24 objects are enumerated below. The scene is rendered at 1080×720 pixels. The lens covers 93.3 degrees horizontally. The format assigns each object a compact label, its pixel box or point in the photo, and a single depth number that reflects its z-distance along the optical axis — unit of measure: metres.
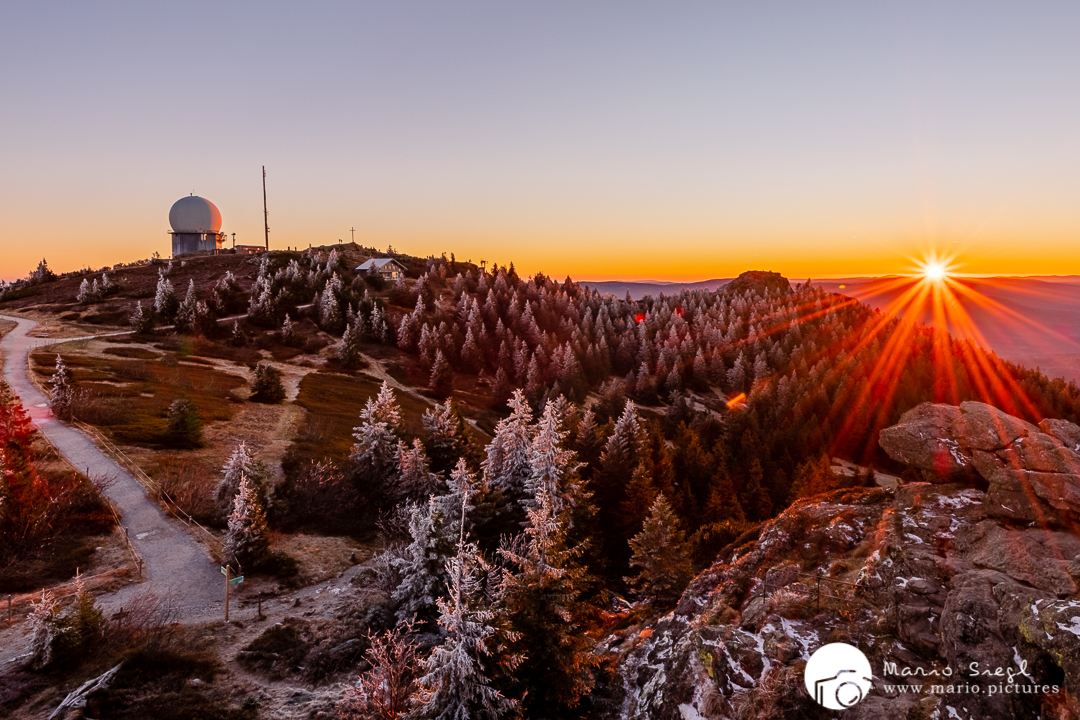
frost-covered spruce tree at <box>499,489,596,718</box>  14.76
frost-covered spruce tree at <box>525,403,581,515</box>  25.81
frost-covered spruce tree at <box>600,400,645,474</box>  38.41
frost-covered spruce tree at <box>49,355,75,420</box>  35.59
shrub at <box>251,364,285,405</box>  48.56
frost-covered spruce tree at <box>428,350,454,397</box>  71.06
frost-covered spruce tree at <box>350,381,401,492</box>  33.69
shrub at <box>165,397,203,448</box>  34.69
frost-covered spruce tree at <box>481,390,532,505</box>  28.30
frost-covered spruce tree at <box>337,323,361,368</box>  72.38
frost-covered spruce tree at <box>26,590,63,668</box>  15.21
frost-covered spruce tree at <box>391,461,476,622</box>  19.47
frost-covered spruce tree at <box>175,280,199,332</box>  70.75
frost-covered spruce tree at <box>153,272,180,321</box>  72.75
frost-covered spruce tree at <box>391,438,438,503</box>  31.62
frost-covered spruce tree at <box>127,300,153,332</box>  65.94
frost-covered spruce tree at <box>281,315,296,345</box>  75.25
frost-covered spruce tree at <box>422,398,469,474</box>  36.31
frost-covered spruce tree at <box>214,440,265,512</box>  26.98
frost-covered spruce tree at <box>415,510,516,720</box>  12.27
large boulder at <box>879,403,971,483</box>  19.00
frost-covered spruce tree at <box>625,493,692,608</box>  24.27
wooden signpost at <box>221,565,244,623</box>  19.89
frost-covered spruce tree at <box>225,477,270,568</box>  23.31
